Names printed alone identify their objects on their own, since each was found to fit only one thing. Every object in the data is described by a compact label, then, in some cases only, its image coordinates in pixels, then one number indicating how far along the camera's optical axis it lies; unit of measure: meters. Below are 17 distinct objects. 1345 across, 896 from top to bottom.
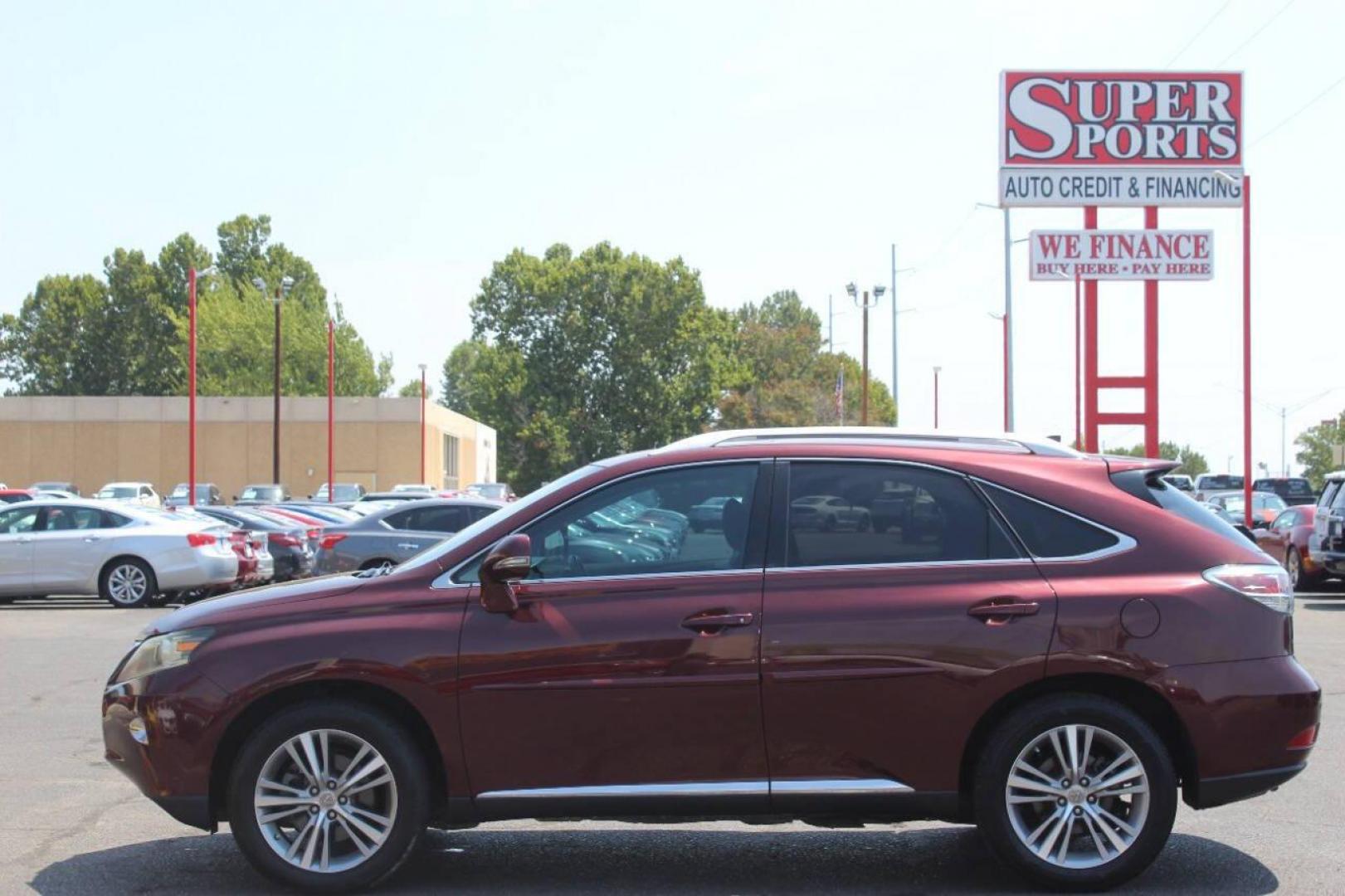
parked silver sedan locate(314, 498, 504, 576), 20.53
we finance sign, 38.03
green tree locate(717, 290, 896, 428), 98.00
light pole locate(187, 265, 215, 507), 40.22
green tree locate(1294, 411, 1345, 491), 122.02
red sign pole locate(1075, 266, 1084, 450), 53.30
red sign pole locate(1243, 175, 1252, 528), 34.72
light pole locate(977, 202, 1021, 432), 52.75
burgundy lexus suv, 6.05
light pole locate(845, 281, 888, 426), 60.34
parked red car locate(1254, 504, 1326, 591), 23.77
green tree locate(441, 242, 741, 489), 95.75
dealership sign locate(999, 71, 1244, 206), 37.56
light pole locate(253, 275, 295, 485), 56.78
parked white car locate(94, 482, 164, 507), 55.31
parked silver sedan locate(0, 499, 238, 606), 21.06
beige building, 79.06
